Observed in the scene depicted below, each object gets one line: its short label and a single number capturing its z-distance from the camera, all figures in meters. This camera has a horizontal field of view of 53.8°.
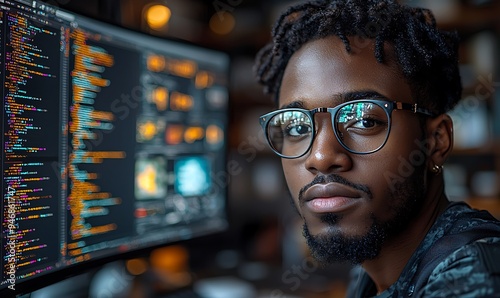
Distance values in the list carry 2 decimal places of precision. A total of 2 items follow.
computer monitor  0.77
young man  0.79
